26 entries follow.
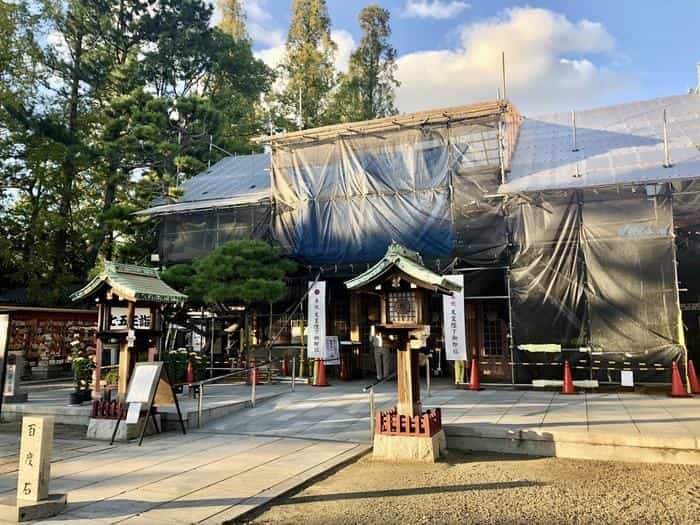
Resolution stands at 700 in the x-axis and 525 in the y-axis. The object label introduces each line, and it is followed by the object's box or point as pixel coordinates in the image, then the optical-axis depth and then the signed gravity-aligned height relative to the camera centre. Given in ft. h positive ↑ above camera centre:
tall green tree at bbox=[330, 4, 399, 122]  112.78 +58.82
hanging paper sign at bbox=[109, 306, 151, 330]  35.37 +0.90
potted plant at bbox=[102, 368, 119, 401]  41.09 -4.10
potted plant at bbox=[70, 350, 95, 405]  40.06 -4.01
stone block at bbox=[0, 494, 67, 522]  17.21 -6.11
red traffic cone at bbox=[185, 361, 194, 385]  48.32 -4.17
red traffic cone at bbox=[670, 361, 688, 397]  38.14 -4.66
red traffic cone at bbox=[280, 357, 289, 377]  56.64 -4.38
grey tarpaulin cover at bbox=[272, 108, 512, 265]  50.75 +14.64
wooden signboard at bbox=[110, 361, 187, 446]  30.12 -3.61
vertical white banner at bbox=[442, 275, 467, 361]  45.93 +0.00
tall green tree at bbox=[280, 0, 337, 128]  110.73 +59.92
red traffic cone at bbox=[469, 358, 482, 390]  44.83 -4.63
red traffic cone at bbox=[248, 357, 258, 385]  52.69 -4.80
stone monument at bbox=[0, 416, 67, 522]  17.49 -5.21
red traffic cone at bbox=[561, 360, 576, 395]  41.34 -4.75
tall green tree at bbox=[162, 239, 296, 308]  49.75 +5.49
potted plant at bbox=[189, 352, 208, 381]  50.47 -3.68
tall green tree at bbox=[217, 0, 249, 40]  124.26 +76.92
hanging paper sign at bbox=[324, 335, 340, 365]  52.37 -2.33
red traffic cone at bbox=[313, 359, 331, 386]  49.25 -4.61
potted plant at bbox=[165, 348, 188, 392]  47.11 -3.36
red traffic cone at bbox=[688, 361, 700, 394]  39.14 -4.46
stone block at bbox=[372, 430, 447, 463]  25.04 -6.01
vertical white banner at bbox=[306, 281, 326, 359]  51.24 +0.78
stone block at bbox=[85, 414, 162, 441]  31.22 -6.15
